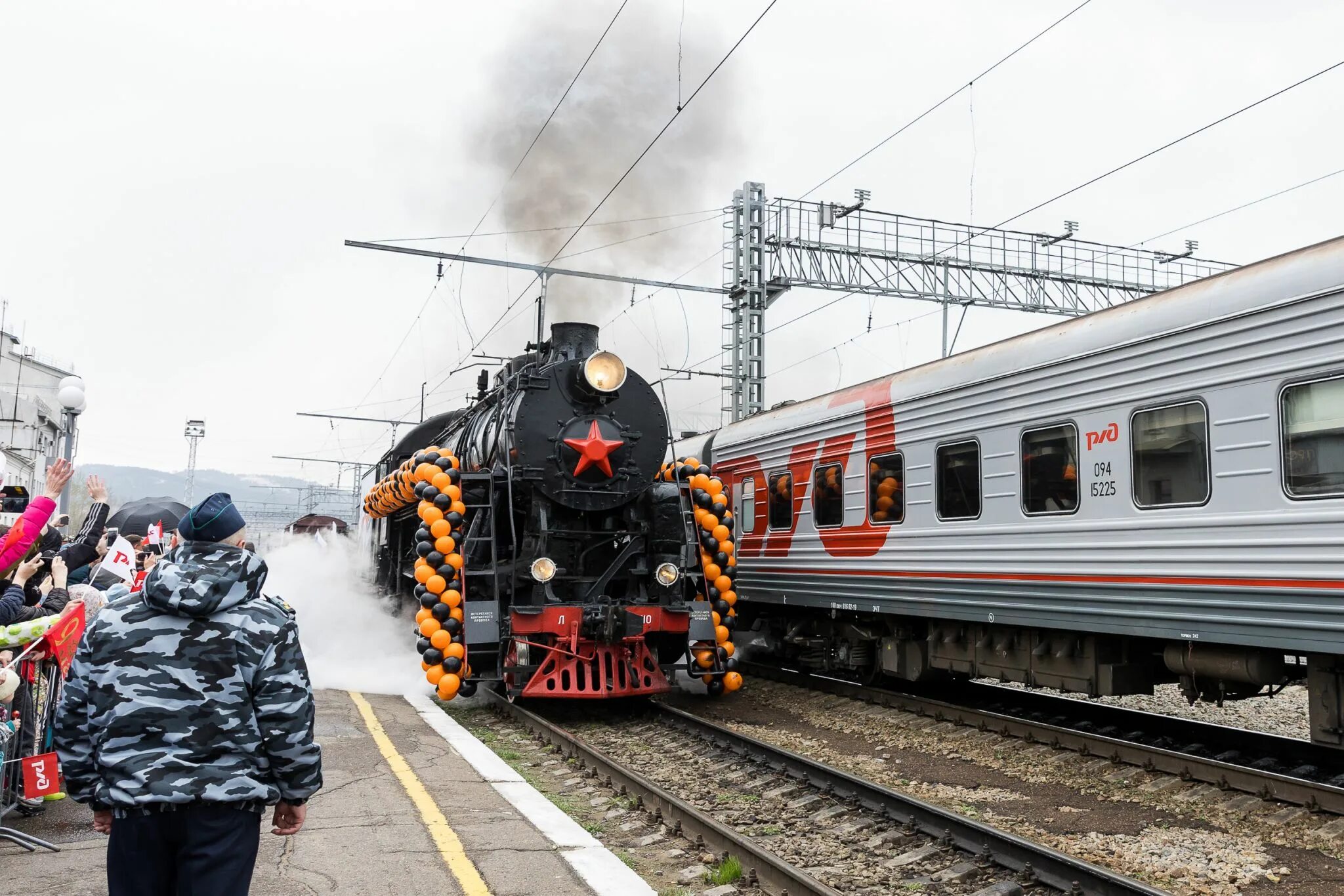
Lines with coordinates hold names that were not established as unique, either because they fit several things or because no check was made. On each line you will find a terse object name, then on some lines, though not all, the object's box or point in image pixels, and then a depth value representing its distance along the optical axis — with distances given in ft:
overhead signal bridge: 63.00
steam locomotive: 30.99
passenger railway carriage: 19.97
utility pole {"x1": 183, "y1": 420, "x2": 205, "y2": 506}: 163.65
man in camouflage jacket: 8.80
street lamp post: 39.27
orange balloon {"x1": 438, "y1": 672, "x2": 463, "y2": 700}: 30.19
